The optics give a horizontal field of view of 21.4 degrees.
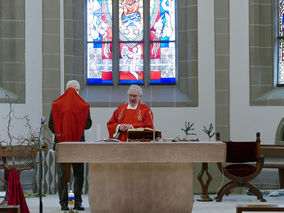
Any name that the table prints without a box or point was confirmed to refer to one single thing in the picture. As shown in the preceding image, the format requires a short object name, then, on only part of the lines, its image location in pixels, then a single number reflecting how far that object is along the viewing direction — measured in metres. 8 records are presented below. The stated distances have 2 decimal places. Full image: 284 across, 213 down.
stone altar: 7.69
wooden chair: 10.94
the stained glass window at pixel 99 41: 14.88
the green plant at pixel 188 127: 13.46
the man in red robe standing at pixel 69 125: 9.30
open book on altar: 8.08
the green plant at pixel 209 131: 13.37
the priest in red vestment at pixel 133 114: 9.78
